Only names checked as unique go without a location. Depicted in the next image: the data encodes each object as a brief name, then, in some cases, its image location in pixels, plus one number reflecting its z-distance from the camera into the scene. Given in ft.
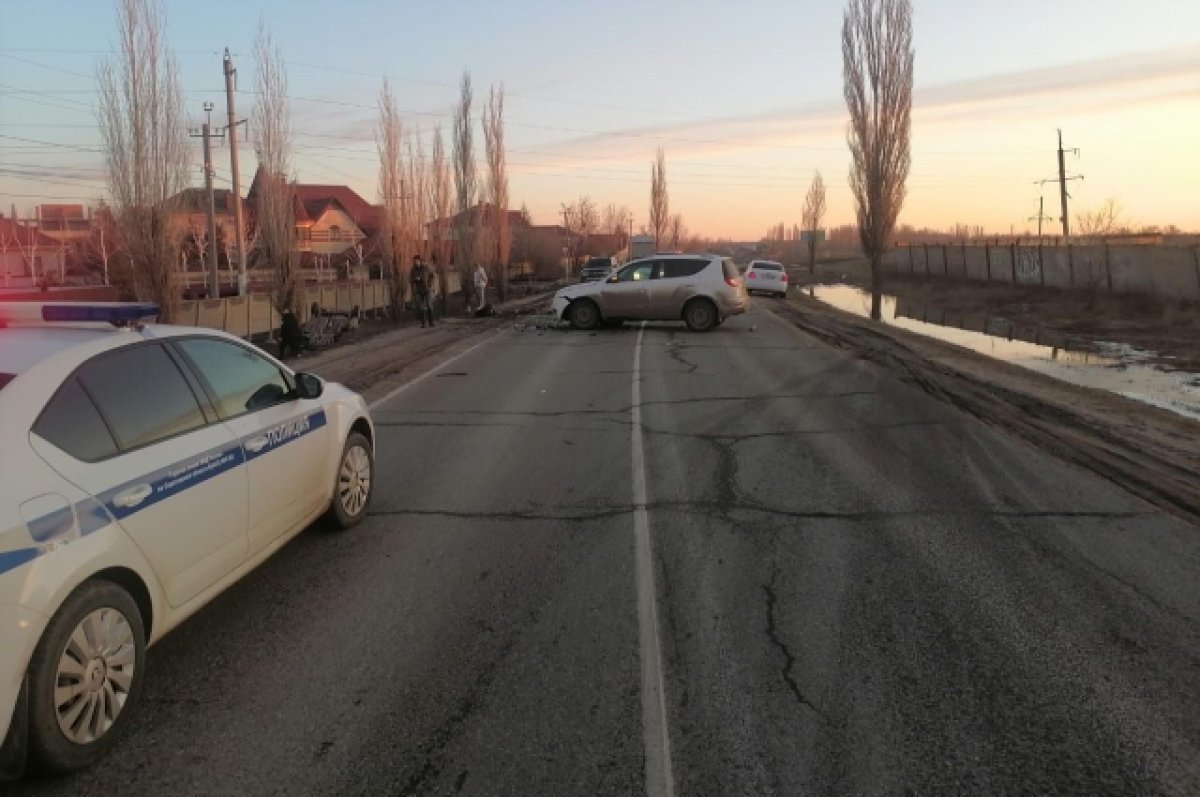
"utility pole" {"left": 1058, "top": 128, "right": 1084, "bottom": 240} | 189.98
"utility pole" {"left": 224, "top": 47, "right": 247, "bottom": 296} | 85.05
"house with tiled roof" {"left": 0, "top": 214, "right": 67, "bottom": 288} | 173.28
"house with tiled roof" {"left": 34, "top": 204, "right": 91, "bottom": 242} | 233.96
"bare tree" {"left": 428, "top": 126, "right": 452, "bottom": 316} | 105.70
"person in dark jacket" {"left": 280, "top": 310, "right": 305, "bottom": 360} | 57.62
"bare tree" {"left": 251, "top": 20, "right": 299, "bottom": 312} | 70.38
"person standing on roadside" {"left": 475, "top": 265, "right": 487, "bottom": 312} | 92.02
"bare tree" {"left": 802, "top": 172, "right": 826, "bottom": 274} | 258.78
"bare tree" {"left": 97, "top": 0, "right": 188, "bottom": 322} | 55.42
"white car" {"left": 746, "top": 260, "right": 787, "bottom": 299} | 126.11
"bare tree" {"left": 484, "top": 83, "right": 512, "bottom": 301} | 130.82
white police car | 9.46
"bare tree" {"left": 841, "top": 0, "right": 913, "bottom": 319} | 97.66
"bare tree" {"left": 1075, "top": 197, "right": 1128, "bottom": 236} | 187.42
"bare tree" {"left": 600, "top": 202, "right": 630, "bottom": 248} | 401.82
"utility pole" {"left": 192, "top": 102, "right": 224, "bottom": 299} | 88.69
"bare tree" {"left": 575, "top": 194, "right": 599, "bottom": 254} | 301.43
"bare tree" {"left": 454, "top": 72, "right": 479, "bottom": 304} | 114.01
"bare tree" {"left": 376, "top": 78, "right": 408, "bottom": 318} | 91.35
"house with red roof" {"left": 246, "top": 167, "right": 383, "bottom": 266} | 240.73
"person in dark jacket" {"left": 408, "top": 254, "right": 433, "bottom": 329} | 80.84
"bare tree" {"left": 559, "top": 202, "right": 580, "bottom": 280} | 246.12
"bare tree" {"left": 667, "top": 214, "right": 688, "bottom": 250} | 344.41
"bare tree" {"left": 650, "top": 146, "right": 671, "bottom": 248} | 253.65
